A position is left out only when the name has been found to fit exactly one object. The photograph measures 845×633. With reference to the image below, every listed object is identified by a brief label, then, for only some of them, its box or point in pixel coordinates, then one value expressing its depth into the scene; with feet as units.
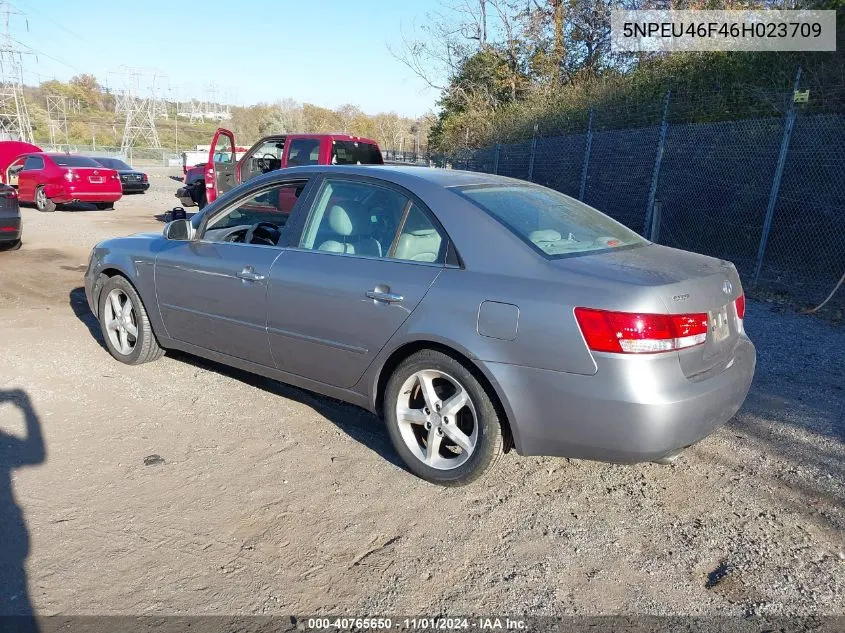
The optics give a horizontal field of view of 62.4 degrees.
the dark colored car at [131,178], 76.40
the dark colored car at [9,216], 34.06
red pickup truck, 36.88
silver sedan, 10.02
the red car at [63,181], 58.03
